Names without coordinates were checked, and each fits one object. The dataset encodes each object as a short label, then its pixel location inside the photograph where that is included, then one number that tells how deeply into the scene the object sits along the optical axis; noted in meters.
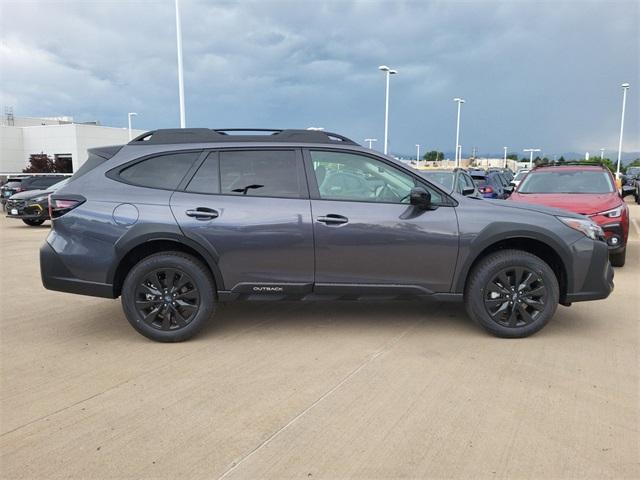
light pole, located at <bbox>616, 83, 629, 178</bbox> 42.47
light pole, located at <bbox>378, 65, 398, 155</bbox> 32.71
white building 49.94
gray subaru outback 4.47
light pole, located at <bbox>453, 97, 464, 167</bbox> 49.79
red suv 7.41
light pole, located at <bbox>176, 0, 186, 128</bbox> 18.89
